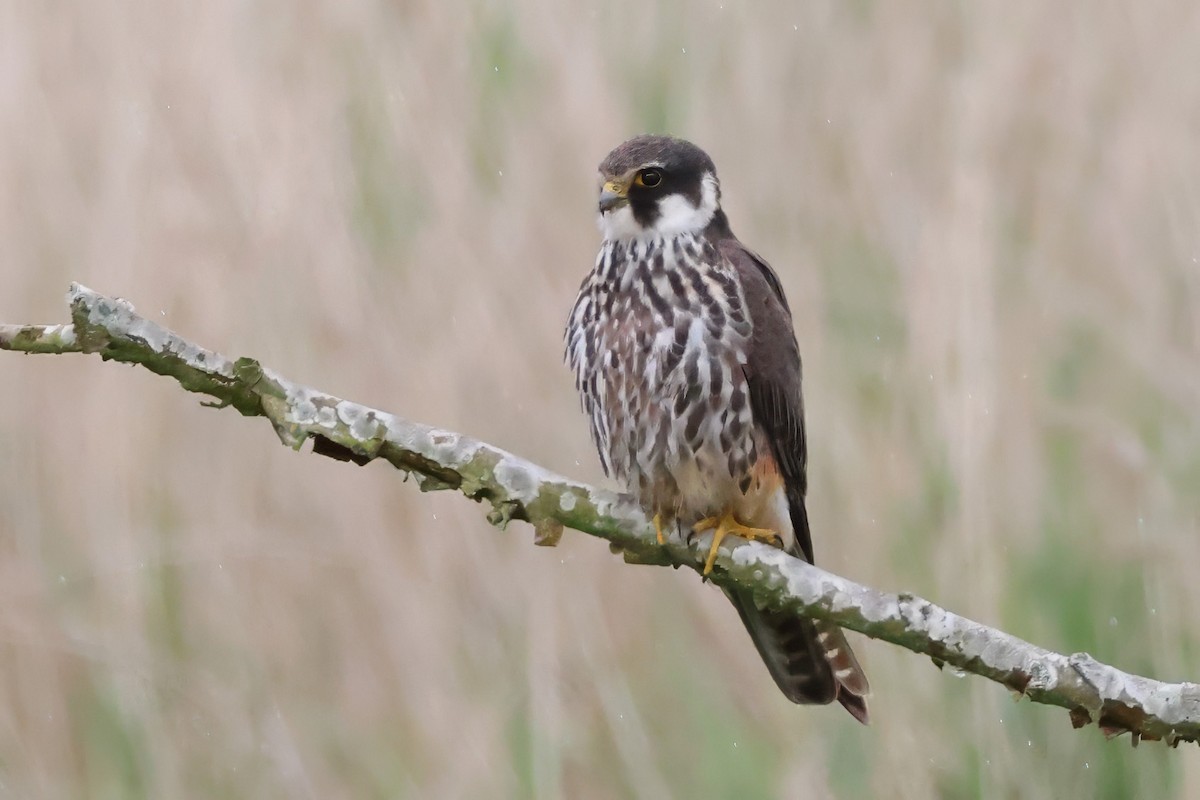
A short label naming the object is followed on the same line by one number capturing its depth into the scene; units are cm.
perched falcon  865
